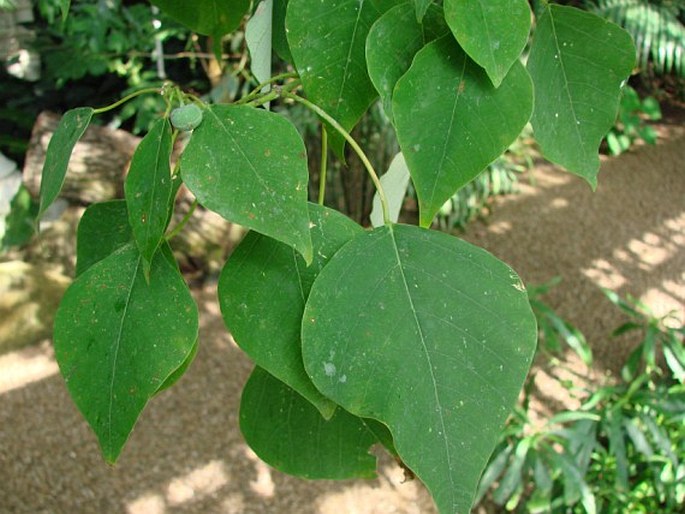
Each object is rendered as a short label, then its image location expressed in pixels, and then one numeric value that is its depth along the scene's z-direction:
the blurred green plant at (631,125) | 4.70
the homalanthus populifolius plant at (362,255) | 0.47
